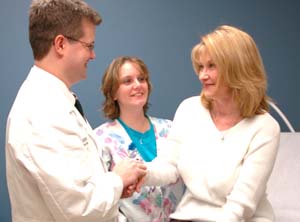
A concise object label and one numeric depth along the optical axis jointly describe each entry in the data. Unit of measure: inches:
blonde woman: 63.6
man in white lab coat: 50.8
